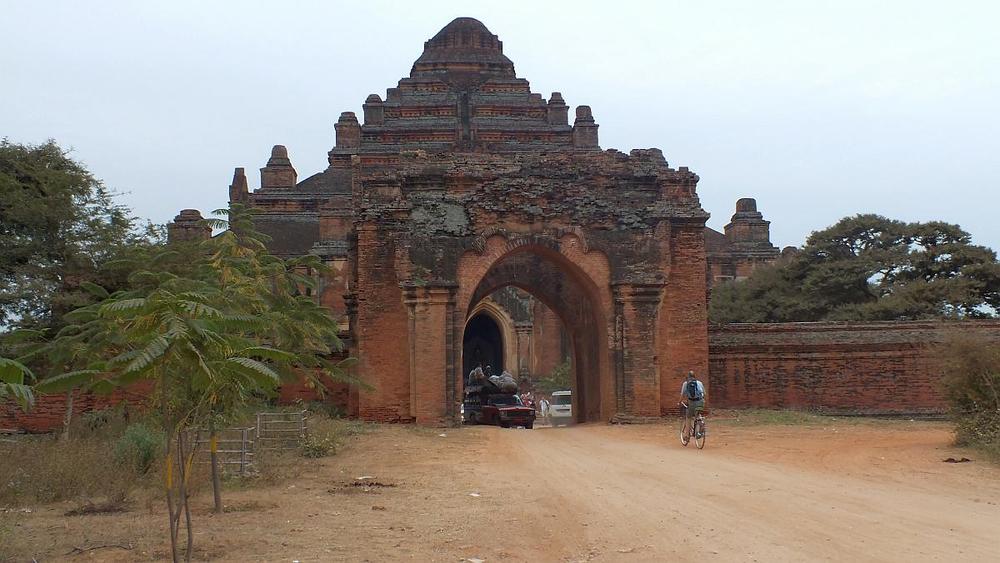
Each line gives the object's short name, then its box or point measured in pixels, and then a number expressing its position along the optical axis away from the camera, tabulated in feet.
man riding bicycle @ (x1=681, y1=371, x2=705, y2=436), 45.93
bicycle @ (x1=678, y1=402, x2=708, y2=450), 44.24
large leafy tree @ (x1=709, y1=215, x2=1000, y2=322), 84.84
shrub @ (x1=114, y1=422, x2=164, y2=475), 33.86
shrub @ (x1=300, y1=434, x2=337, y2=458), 41.06
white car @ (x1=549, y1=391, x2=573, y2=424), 101.99
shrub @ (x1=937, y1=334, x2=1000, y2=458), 42.75
